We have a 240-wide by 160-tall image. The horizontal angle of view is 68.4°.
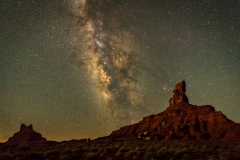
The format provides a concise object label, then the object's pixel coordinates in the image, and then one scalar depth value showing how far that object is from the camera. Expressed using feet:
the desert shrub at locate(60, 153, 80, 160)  49.60
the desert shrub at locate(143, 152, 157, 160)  48.80
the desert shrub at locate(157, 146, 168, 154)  58.26
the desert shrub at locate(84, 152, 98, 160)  50.07
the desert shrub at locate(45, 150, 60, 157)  59.86
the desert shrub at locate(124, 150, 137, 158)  52.10
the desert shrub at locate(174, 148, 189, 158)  52.76
